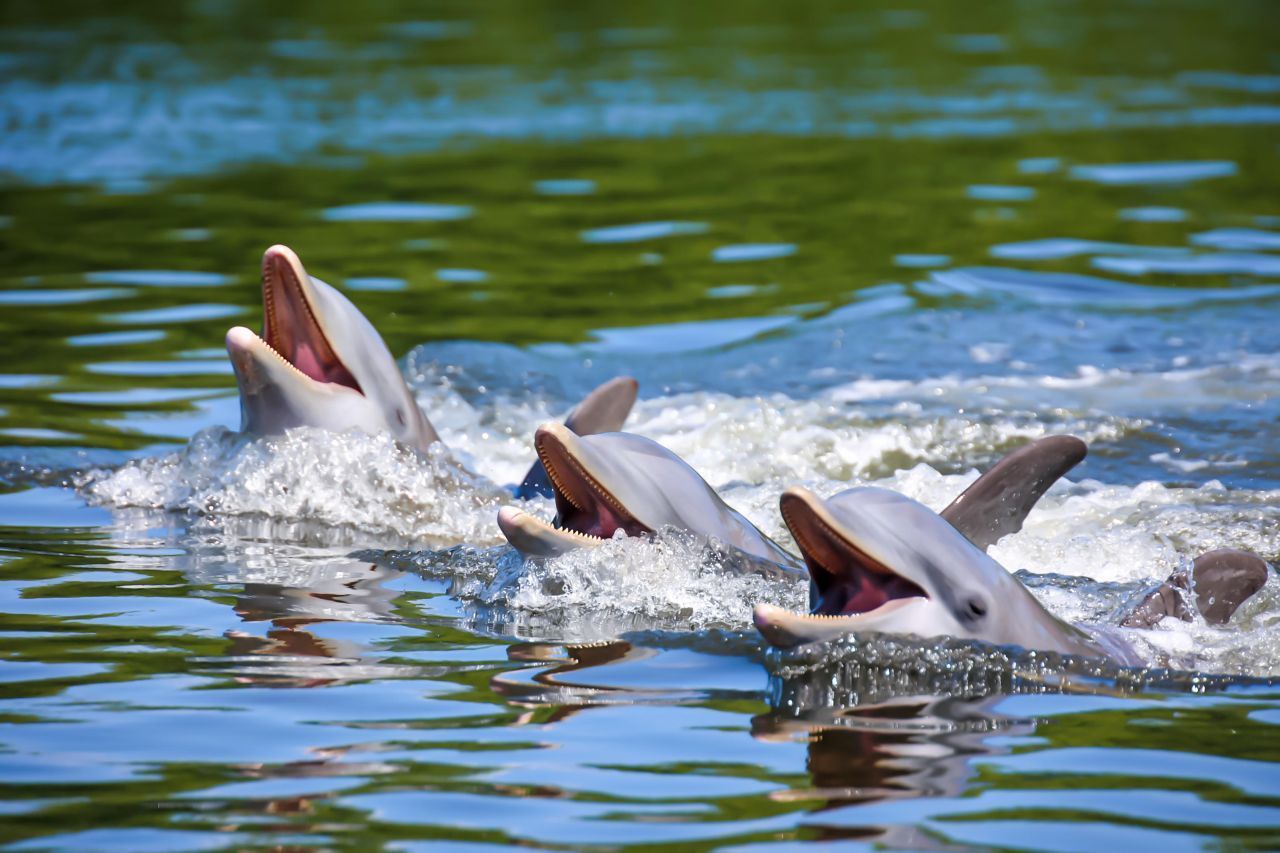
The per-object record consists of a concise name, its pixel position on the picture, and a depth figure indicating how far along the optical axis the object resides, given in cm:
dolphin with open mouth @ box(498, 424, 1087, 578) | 1336
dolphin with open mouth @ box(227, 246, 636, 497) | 1698
